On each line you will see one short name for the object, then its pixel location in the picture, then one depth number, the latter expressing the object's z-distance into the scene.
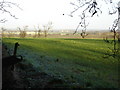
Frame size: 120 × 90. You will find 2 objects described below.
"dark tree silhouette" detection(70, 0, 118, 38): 3.64
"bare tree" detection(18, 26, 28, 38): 44.56
